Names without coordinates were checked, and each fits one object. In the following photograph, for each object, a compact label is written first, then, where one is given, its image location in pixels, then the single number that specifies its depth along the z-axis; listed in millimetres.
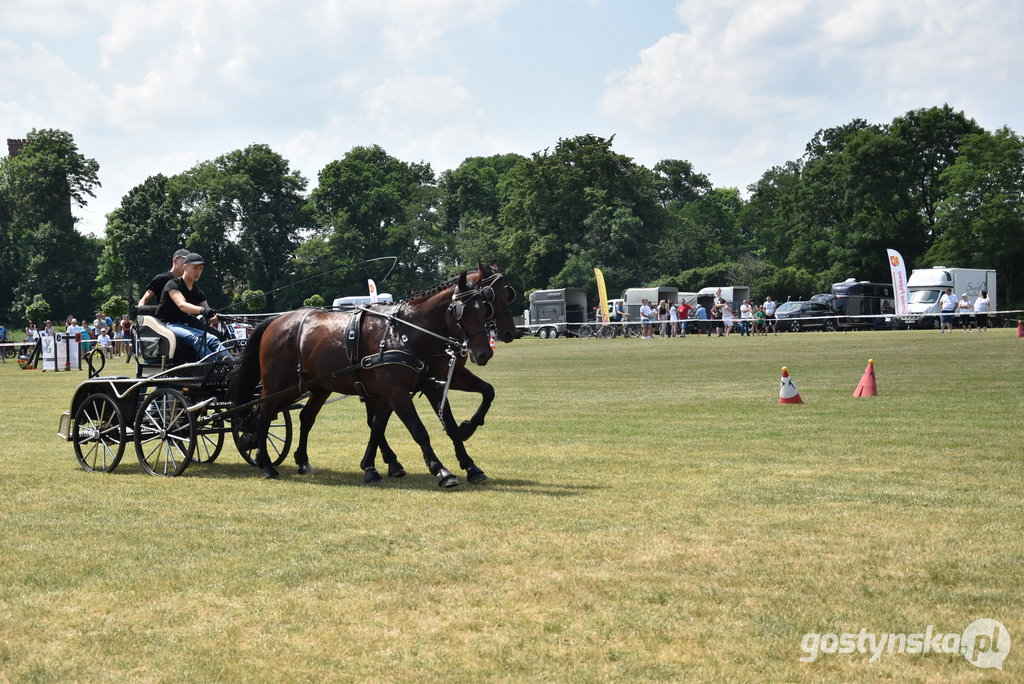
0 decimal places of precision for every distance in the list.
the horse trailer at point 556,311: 70188
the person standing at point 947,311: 49312
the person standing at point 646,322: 57344
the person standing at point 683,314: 60281
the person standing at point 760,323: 56331
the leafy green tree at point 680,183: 137625
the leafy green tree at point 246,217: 99062
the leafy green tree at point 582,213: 92000
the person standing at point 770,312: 59225
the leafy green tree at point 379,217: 107812
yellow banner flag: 64475
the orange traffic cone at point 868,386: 19078
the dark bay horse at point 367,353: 11062
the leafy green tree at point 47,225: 99188
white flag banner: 51625
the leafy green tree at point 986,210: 74375
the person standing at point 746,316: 57803
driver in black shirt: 12641
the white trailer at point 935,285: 59688
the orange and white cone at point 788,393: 18375
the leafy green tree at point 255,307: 79425
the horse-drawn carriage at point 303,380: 11141
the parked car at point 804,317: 60031
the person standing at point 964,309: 52188
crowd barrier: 56094
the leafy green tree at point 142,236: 98500
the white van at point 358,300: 64488
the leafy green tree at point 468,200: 108625
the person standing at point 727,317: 54625
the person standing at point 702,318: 58000
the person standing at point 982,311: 48575
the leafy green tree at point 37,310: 59344
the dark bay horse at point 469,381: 10906
